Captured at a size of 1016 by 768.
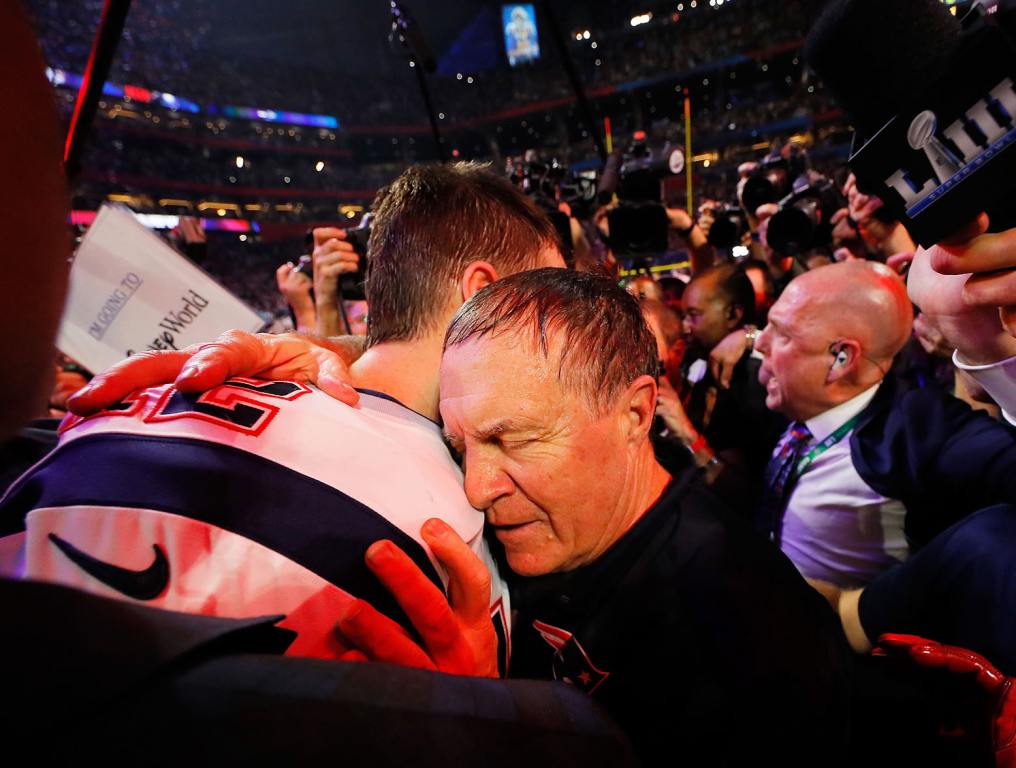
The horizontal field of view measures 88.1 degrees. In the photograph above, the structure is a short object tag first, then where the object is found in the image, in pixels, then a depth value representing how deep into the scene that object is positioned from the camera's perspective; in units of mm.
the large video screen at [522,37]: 33031
